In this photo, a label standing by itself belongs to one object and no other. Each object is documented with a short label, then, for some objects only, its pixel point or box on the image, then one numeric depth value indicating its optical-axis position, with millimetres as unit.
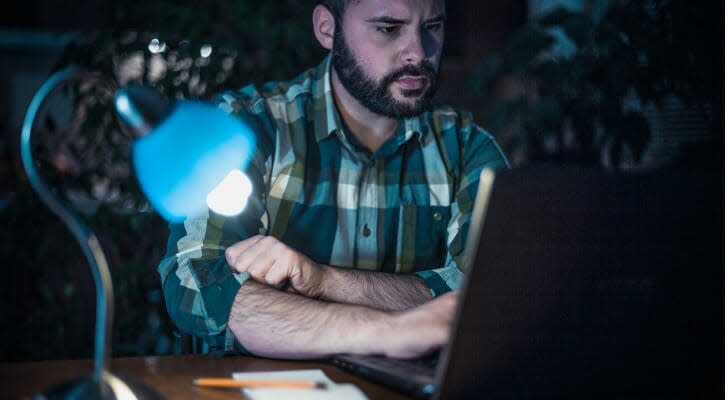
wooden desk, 954
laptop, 734
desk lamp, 812
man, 1443
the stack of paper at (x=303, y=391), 926
